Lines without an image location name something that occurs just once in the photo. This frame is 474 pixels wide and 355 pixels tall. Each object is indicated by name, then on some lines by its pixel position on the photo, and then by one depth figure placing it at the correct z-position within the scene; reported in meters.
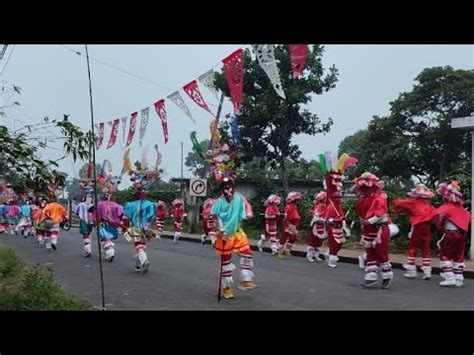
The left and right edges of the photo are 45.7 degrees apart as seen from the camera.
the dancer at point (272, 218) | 16.28
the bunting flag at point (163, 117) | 15.94
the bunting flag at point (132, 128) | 16.95
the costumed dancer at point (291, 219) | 15.38
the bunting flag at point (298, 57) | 9.02
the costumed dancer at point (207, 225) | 17.86
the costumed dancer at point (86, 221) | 15.51
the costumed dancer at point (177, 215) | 21.95
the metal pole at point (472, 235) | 13.46
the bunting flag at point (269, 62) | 9.11
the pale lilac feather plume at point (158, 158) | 13.61
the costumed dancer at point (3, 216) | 27.92
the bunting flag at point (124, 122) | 17.53
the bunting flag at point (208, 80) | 13.91
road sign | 18.84
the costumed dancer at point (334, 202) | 13.09
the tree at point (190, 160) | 70.24
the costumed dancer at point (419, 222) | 11.18
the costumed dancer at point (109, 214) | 13.44
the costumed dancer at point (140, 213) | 11.77
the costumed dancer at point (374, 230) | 9.94
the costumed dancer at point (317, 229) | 14.15
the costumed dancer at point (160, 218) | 23.00
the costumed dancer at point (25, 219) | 25.86
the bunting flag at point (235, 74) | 11.38
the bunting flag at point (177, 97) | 15.01
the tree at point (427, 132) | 25.53
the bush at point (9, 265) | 10.91
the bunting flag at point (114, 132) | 17.92
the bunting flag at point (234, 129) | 12.28
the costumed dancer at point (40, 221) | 18.75
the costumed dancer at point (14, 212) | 28.16
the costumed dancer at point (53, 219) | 17.48
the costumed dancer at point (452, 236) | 10.30
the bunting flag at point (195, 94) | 13.90
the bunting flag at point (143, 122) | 16.62
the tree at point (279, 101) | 21.32
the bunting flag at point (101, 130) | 18.33
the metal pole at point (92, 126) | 6.15
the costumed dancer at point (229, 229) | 8.91
